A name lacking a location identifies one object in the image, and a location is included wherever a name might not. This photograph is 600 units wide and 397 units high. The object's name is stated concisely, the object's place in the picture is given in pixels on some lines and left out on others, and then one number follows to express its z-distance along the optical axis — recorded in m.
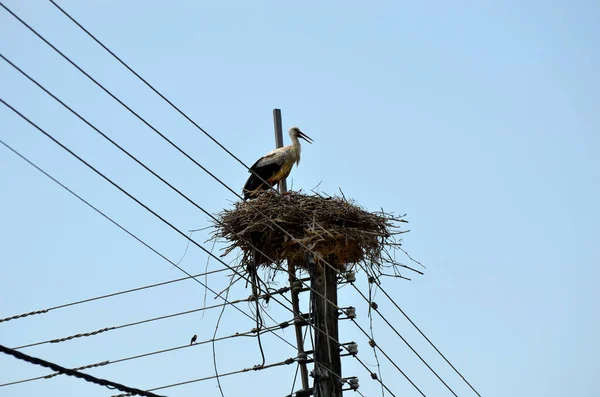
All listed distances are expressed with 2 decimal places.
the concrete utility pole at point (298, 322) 16.11
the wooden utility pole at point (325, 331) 15.83
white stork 24.22
